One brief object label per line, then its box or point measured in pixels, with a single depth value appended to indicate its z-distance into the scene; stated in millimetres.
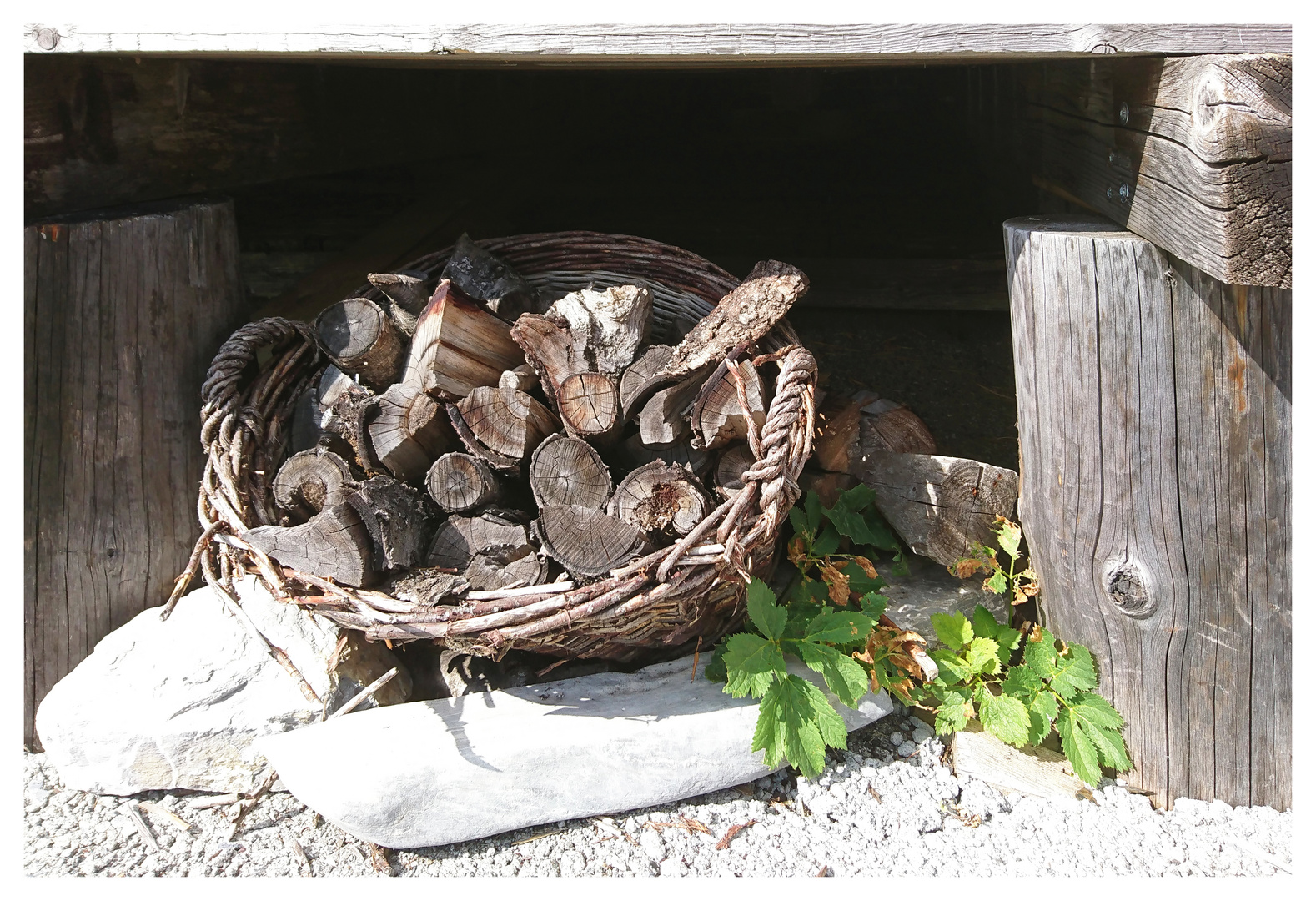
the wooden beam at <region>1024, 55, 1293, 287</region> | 1897
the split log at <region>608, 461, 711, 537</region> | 2363
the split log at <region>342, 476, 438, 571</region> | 2344
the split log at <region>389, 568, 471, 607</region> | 2268
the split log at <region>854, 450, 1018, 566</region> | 2832
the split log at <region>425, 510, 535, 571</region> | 2406
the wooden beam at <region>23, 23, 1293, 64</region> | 2129
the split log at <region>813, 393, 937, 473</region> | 3027
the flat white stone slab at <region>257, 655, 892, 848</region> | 2283
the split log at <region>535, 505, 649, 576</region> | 2295
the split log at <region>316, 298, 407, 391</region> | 2656
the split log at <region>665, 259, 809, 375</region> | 2455
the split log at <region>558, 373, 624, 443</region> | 2482
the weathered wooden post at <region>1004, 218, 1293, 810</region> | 2225
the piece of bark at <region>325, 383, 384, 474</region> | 2562
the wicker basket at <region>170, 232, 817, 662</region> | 2191
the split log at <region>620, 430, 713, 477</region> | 2600
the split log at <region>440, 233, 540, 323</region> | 2828
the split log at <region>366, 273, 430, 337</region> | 2807
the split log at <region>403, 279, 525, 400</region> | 2582
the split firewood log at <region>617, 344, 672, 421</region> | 2527
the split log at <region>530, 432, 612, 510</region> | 2416
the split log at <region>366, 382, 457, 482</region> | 2549
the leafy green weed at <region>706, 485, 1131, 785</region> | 2350
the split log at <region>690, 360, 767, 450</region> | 2455
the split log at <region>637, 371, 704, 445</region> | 2500
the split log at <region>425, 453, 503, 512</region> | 2494
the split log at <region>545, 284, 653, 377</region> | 2574
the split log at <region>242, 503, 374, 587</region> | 2301
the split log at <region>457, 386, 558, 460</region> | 2514
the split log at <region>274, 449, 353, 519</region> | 2525
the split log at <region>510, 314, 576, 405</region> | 2543
